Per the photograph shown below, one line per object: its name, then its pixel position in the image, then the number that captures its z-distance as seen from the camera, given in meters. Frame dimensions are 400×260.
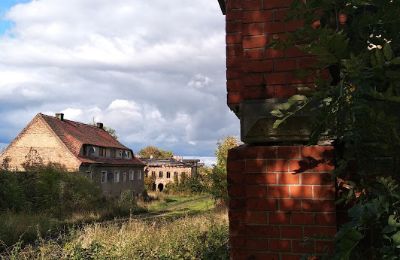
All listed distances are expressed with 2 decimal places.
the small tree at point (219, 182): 24.30
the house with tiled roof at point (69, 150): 39.81
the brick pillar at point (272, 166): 2.74
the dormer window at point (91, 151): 42.98
